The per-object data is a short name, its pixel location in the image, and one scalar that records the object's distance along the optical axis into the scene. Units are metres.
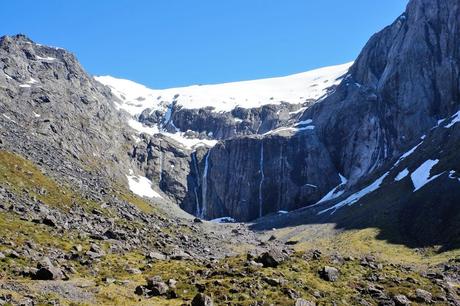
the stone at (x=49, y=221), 78.31
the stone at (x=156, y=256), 74.12
